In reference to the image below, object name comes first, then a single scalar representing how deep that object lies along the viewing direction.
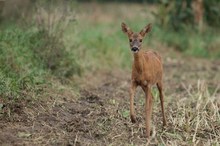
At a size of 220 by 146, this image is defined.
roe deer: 16.48
